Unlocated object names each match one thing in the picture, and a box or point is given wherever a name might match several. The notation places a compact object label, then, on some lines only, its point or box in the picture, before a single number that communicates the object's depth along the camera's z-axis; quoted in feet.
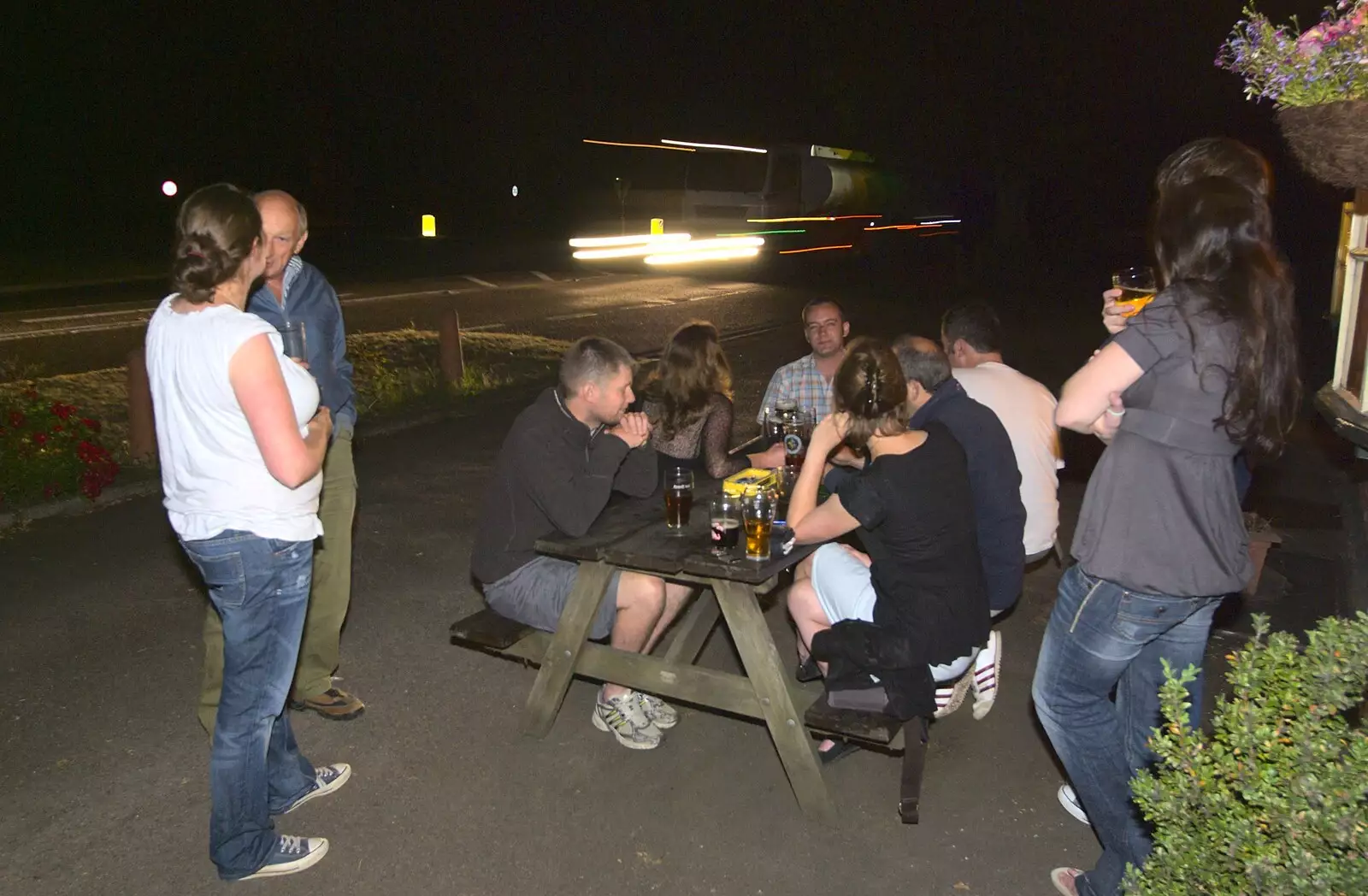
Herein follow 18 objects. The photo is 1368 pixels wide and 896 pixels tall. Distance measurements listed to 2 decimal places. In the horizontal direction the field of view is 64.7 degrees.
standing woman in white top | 9.85
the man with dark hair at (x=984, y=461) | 13.91
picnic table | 12.56
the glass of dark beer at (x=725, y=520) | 12.76
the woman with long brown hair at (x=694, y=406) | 17.58
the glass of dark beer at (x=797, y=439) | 16.63
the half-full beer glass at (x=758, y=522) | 12.47
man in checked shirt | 20.11
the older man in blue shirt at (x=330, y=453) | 13.20
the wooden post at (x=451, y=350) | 37.60
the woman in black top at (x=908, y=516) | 11.99
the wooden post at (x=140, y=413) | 26.78
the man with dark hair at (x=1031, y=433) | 15.84
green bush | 6.46
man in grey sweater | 13.57
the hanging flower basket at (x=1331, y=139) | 8.51
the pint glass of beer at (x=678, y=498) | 13.61
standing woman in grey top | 9.07
